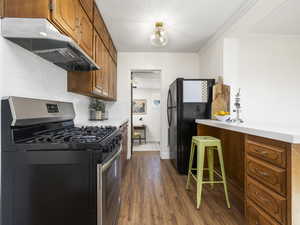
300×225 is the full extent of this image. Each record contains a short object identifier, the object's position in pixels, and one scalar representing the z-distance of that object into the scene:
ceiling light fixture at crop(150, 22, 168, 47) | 2.58
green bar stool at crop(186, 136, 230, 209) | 1.92
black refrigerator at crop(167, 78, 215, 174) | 2.87
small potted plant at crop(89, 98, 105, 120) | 2.88
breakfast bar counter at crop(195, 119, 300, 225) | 1.03
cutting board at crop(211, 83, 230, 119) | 2.65
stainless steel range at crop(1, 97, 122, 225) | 1.01
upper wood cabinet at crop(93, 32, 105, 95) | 2.17
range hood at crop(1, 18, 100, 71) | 1.02
